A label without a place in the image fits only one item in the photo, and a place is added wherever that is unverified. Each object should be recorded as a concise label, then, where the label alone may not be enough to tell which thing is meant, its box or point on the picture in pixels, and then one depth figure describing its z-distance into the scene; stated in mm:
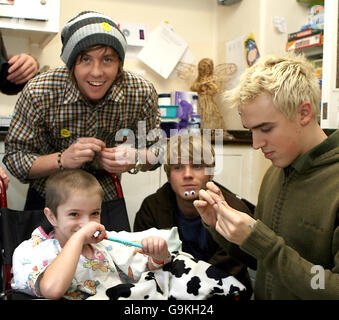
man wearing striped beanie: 1356
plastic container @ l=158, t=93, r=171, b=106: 2504
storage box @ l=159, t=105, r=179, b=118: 2324
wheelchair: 1084
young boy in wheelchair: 966
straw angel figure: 2578
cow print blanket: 998
